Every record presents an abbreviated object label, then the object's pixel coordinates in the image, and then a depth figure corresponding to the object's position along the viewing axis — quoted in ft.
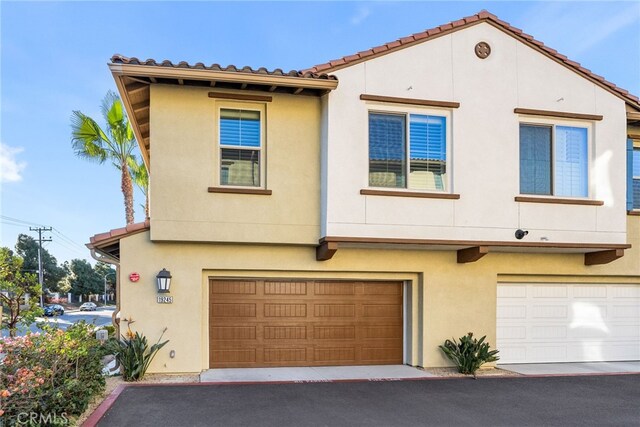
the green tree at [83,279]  238.68
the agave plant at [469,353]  33.76
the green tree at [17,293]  25.72
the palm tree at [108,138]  55.88
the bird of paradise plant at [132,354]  29.73
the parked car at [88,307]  196.60
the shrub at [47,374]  17.88
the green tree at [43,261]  202.33
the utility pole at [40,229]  170.30
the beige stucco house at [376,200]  31.86
